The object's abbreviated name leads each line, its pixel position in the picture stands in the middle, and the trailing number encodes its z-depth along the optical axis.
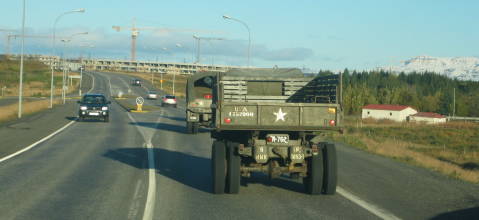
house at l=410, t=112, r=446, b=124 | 113.75
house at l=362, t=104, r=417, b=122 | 121.19
